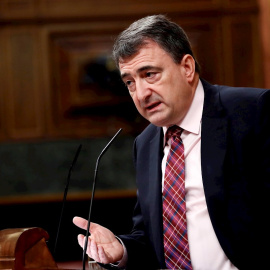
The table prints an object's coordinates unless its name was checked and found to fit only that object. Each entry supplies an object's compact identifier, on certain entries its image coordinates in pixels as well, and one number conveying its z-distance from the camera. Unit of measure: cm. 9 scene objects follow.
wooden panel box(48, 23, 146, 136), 868
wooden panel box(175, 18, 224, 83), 873
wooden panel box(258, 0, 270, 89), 870
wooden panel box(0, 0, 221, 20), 869
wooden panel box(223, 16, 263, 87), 874
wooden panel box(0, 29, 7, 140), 863
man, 378
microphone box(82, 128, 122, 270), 361
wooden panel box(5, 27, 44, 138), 865
